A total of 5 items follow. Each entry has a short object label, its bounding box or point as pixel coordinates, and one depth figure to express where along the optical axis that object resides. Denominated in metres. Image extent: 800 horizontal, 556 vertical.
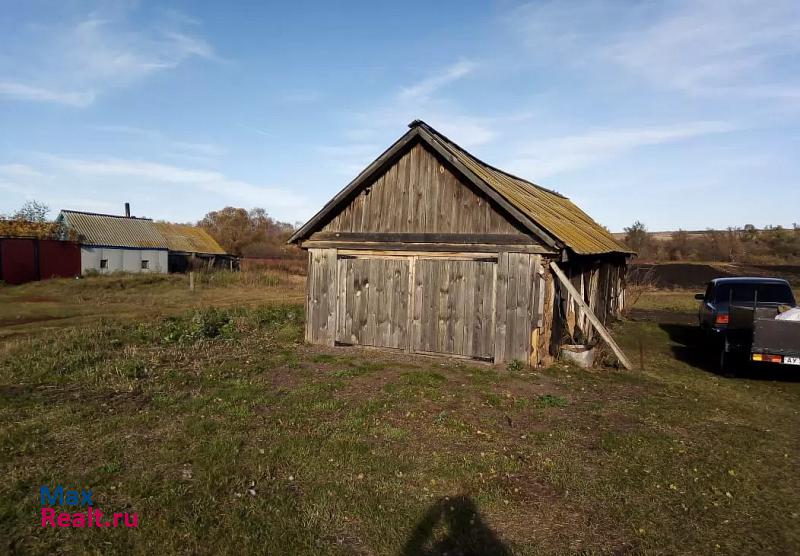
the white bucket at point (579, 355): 11.27
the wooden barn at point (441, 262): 10.95
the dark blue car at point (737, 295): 13.31
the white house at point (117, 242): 39.40
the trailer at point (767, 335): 9.63
